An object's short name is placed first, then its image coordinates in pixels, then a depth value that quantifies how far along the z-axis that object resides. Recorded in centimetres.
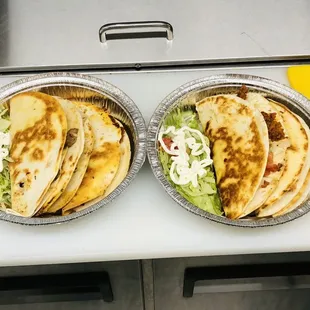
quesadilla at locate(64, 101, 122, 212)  121
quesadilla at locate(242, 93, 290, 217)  119
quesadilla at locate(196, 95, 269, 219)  119
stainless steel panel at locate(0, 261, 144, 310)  125
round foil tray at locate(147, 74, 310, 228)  132
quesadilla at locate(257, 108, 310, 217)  120
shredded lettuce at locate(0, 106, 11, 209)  124
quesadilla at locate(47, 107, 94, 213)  119
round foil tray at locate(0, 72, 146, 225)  132
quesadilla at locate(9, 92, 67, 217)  118
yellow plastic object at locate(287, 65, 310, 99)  143
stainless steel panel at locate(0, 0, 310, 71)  153
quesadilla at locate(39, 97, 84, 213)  117
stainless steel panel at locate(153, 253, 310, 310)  126
